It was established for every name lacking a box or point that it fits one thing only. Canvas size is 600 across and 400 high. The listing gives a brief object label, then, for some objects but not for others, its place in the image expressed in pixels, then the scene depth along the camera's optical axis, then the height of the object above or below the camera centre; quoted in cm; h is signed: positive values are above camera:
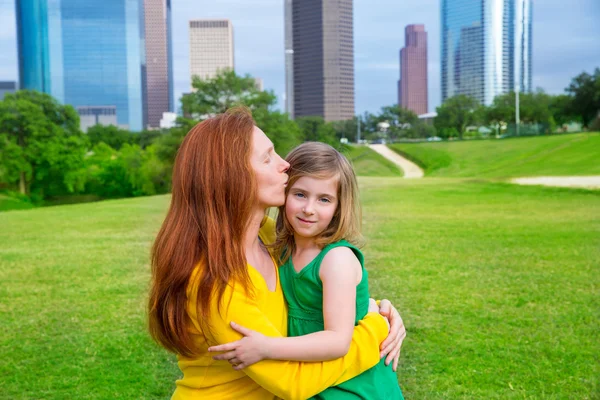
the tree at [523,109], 4922 +270
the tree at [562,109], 4450 +241
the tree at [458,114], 5191 +252
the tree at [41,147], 3512 +34
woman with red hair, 148 -29
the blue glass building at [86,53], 8719 +1422
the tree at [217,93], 3809 +344
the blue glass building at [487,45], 7488 +1274
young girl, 152 -29
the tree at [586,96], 4191 +307
